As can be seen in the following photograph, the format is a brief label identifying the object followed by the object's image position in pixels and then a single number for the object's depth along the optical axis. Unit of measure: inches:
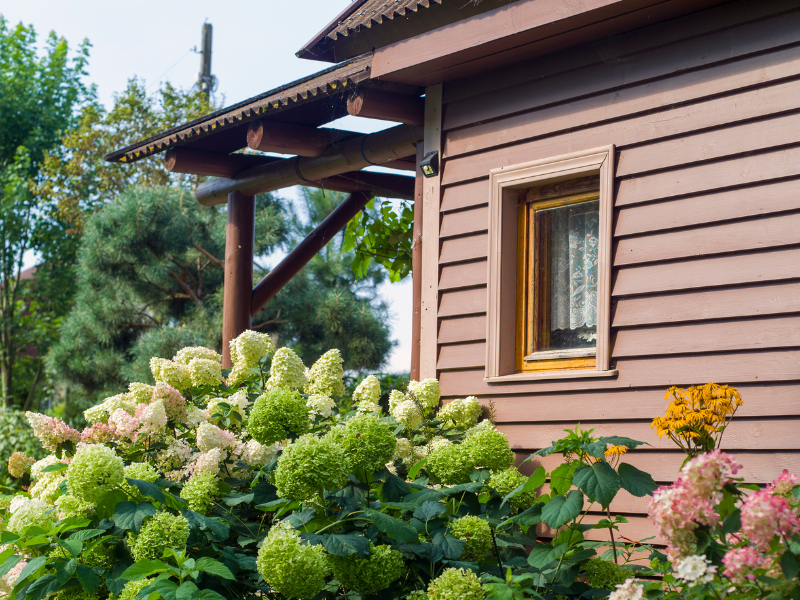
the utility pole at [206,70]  650.8
